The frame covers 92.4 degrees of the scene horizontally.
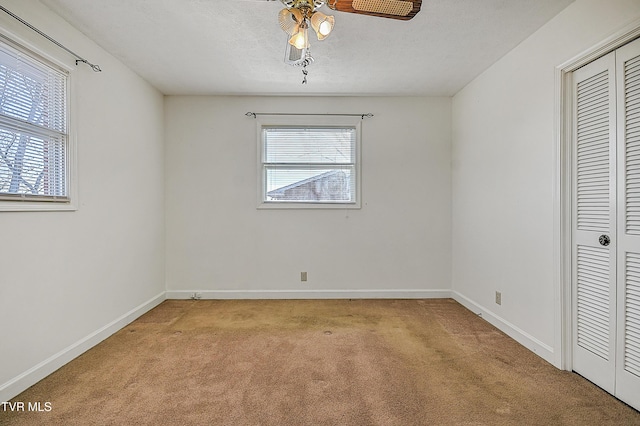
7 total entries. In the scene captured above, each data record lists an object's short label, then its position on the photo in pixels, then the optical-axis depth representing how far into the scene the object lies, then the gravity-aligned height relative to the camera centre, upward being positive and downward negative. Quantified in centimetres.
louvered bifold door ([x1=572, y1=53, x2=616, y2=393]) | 189 -7
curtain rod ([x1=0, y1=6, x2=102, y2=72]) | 186 +118
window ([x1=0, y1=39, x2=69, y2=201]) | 188 +55
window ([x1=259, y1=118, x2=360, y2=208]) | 391 +57
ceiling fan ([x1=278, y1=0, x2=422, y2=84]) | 145 +98
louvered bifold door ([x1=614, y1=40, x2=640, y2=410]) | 175 -7
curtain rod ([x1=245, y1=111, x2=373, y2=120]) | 386 +121
